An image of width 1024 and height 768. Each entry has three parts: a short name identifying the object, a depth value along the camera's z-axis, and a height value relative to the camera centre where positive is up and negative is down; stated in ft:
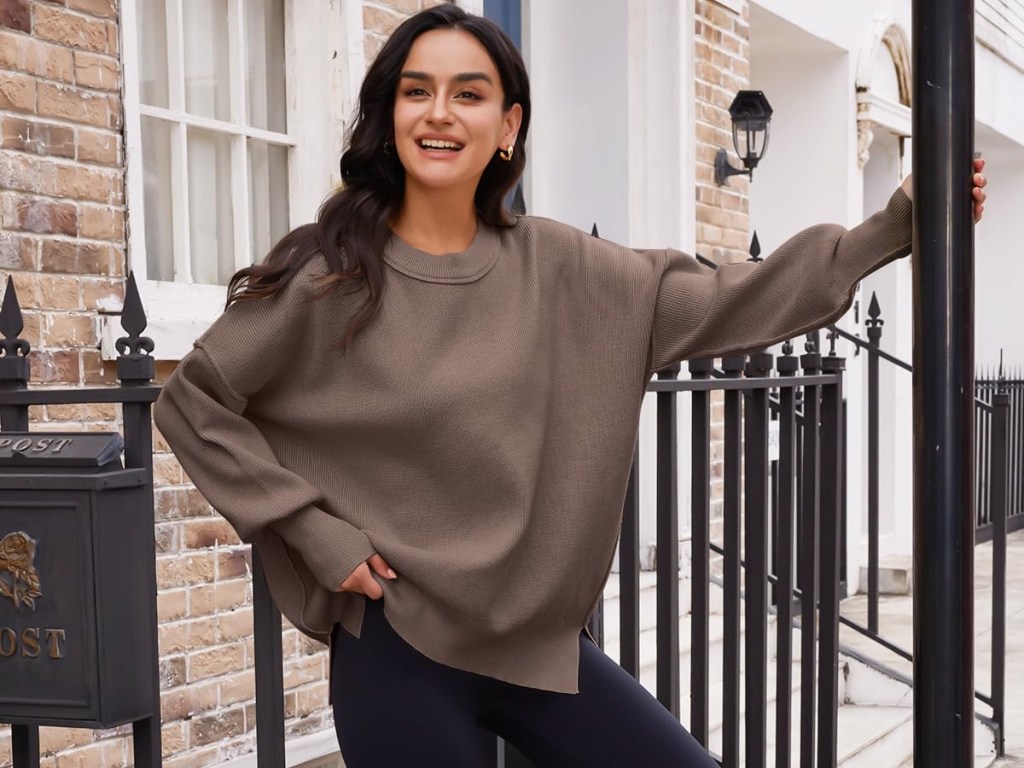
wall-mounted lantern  20.13 +3.31
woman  5.90 -0.24
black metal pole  4.49 -0.21
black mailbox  6.28 -1.08
